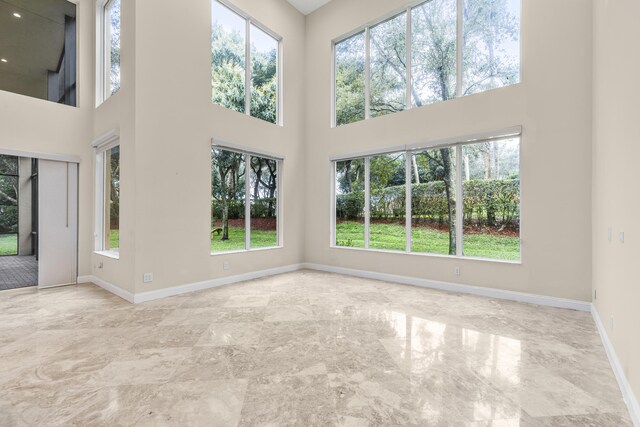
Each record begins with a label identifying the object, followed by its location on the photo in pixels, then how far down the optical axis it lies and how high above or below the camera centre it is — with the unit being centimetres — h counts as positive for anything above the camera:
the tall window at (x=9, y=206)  546 +11
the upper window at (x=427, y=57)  421 +263
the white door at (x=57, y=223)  452 -20
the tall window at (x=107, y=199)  458 +21
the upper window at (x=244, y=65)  491 +273
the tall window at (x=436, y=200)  415 +20
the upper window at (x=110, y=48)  463 +273
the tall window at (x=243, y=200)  487 +21
